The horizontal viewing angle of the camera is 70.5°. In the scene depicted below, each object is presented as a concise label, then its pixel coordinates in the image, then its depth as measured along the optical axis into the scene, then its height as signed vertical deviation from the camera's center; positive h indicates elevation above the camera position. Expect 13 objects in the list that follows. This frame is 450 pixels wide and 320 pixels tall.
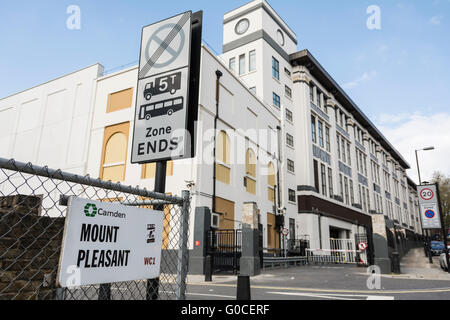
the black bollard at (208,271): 11.02 -1.02
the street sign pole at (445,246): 14.78 -0.11
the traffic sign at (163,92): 3.18 +1.53
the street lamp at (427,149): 24.16 +7.05
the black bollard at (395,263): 13.30 -0.79
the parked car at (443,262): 15.83 -0.90
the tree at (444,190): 52.44 +8.64
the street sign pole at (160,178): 3.16 +0.62
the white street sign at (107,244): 1.95 -0.03
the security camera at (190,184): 14.97 +2.64
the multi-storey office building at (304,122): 26.72 +11.67
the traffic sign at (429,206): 15.80 +1.85
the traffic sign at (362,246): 16.10 -0.14
